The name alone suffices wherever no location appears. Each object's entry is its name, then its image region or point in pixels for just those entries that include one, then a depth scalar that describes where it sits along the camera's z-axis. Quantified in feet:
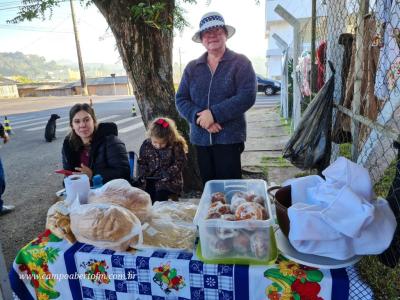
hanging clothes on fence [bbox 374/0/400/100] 6.05
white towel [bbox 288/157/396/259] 3.57
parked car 66.18
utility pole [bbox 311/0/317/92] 11.32
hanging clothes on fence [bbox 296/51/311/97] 14.30
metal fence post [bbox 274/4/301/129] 15.58
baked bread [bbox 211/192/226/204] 5.10
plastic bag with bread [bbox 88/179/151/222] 5.00
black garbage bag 8.20
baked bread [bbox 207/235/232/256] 4.16
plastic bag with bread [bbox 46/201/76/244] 5.00
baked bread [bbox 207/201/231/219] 4.33
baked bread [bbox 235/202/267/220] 4.11
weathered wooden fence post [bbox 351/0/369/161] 6.79
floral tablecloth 4.00
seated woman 8.83
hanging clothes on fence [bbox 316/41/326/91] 10.50
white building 71.10
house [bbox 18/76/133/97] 134.00
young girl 9.45
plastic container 3.99
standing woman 7.73
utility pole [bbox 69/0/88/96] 74.49
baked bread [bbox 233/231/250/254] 4.06
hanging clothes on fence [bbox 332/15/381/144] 7.00
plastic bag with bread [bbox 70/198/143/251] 4.52
